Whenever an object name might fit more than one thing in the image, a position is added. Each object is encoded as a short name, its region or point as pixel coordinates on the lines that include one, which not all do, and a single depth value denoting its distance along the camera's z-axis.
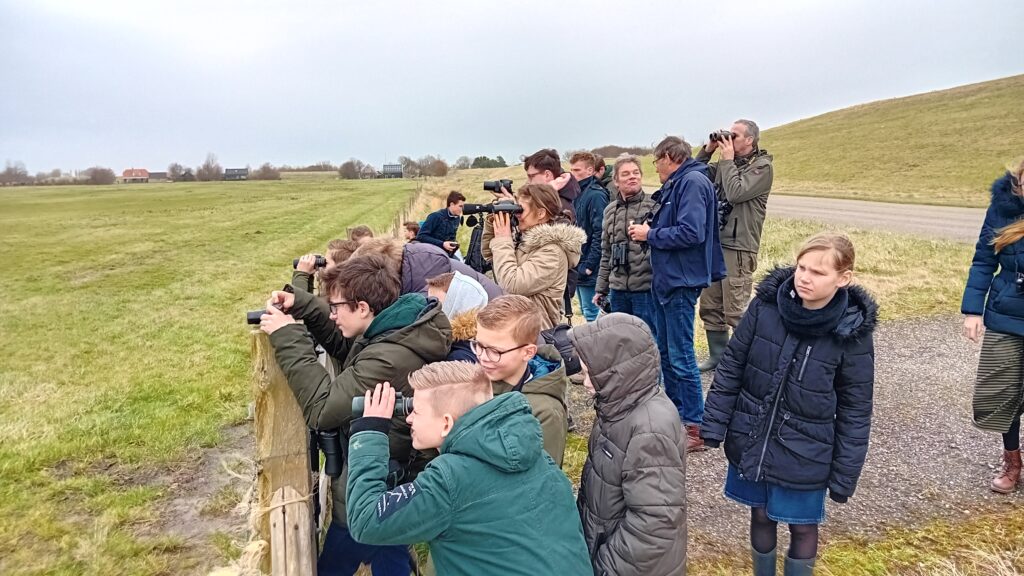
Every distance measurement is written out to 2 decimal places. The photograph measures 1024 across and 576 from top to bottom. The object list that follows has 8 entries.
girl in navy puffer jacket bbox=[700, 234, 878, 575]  2.61
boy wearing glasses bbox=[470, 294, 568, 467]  2.47
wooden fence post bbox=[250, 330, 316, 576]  2.50
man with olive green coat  4.92
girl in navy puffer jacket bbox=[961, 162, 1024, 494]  3.48
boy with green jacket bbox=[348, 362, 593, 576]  1.81
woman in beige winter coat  3.97
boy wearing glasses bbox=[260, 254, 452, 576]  2.46
